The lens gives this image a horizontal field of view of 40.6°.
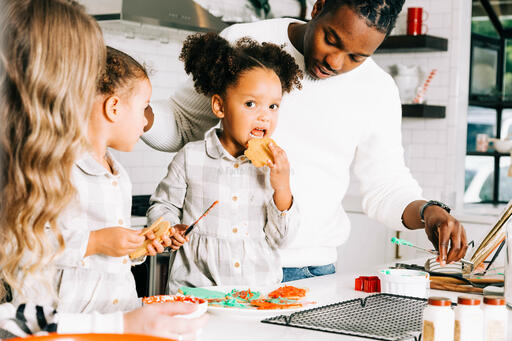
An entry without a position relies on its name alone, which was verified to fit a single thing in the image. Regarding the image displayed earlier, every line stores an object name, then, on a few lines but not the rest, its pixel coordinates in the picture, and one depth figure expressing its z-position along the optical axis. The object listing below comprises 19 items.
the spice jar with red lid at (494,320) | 1.43
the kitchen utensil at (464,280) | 2.23
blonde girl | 1.27
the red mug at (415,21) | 5.02
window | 5.25
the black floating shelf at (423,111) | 4.91
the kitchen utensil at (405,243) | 2.14
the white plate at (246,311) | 1.64
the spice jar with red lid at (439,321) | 1.34
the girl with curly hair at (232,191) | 2.17
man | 2.36
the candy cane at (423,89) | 5.04
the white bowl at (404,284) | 1.92
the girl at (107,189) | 1.70
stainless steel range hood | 3.83
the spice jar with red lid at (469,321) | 1.36
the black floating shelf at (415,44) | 4.90
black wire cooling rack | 1.51
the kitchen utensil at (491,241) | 2.10
